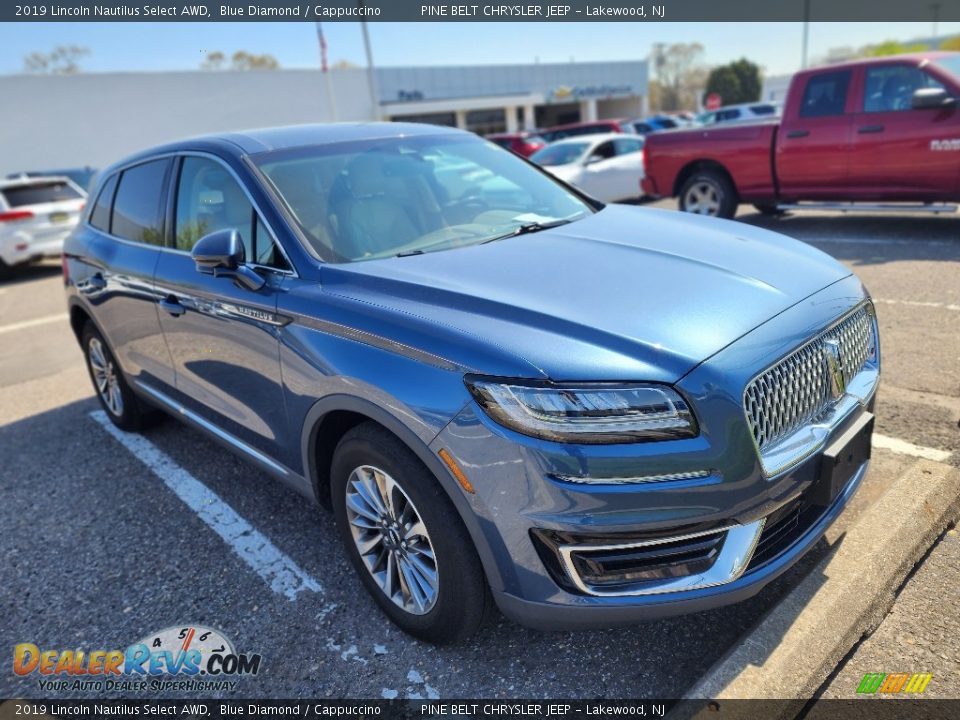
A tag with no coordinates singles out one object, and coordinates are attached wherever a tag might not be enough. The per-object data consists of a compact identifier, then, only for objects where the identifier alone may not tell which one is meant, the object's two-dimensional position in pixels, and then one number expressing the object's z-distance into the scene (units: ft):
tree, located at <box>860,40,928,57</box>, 201.08
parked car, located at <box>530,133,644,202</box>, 40.37
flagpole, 100.06
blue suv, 6.68
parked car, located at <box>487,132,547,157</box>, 63.52
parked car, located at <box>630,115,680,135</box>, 79.56
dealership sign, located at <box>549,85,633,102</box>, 175.83
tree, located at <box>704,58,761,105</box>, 177.27
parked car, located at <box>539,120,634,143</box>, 66.59
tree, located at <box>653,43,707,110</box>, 296.71
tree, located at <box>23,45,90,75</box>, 164.76
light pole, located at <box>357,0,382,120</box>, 115.44
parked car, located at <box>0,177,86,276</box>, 40.50
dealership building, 113.09
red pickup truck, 24.53
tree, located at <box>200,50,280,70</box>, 207.51
